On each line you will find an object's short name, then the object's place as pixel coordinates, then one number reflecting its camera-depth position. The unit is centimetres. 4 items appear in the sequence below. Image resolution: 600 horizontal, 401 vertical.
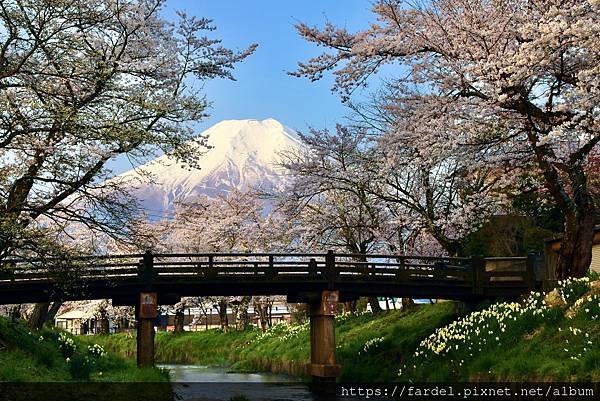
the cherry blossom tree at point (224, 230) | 4456
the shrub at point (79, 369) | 1817
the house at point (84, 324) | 7516
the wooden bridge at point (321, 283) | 2552
